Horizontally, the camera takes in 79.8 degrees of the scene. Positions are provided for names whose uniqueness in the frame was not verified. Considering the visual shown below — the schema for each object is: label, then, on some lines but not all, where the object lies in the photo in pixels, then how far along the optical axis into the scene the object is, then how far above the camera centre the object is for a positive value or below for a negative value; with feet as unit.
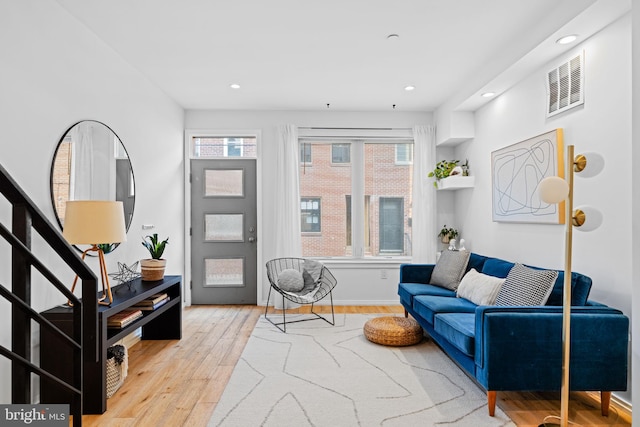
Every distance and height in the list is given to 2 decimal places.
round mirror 8.34 +1.09
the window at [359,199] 16.94 +0.61
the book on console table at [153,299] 10.16 -2.36
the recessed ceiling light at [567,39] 8.52 +3.93
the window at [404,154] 17.10 +2.63
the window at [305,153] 16.94 +2.65
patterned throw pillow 8.30 -1.68
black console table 7.47 -2.92
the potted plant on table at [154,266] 10.85 -1.53
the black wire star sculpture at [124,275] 10.23 -1.72
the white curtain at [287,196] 16.06 +0.71
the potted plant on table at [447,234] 16.05 -0.90
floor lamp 6.55 -0.22
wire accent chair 12.93 -2.60
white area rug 7.34 -3.94
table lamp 7.52 -0.20
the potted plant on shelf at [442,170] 15.44 +1.76
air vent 8.91 +3.12
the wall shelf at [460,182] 14.52 +1.19
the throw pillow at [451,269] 12.71 -1.92
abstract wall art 9.61 +1.05
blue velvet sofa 7.18 -2.58
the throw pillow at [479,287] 10.07 -2.08
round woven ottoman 11.14 -3.53
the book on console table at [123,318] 8.50 -2.42
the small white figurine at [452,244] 14.96 -1.23
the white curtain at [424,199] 16.26 +0.59
